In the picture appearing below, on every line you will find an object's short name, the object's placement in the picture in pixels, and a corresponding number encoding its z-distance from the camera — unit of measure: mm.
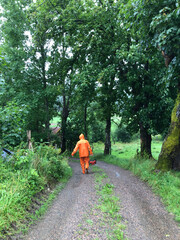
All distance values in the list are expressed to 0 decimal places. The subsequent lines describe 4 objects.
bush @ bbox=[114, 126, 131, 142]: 44750
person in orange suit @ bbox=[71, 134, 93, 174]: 8969
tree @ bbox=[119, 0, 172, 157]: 7929
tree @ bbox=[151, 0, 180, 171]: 5480
